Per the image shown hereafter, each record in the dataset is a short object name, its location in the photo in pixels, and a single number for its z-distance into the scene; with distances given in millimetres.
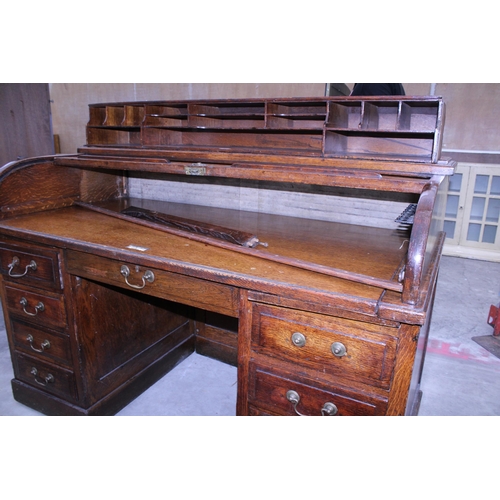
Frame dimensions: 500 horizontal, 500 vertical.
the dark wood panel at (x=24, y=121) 3311
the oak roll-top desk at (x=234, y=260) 1330
